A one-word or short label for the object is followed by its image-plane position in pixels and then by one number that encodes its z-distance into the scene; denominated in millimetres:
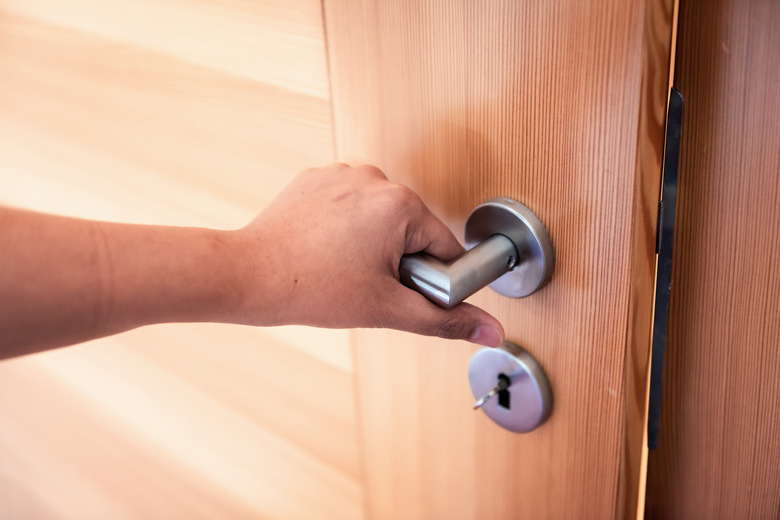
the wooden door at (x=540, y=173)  272
